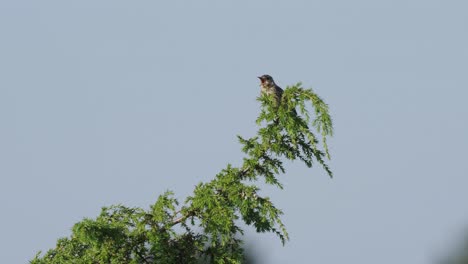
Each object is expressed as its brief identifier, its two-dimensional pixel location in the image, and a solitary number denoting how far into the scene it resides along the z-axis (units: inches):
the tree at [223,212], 770.2
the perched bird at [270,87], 896.8
